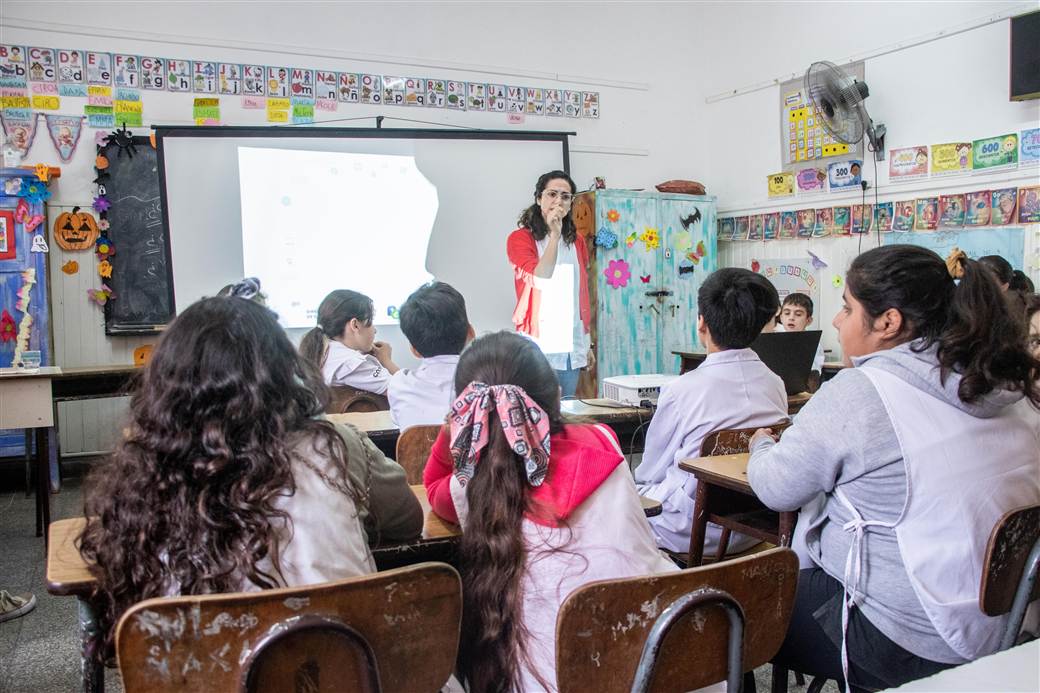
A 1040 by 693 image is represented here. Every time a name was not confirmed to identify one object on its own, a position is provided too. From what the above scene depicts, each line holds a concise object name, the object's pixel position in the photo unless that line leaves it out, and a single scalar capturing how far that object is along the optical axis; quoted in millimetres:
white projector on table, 2945
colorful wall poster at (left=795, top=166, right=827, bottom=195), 5551
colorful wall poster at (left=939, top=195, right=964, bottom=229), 4715
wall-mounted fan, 4871
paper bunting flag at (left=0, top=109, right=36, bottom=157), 4531
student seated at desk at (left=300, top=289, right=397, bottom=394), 3238
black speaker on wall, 4160
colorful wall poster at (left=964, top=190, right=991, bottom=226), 4570
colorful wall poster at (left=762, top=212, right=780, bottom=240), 5900
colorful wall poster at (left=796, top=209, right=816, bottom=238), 5598
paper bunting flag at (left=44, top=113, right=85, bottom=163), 4602
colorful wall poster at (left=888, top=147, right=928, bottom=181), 4934
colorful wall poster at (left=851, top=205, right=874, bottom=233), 5242
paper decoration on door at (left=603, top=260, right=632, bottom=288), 5770
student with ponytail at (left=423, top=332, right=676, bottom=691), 1220
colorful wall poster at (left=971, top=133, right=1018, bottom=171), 4461
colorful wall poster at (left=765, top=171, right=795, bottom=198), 5793
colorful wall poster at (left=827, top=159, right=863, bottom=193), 5309
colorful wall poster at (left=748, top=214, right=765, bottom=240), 6031
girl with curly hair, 1086
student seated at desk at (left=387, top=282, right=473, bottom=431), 2482
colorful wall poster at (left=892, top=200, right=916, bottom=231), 4984
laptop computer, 2957
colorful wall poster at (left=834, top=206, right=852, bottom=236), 5352
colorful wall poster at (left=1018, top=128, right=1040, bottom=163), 4340
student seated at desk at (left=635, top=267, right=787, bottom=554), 2217
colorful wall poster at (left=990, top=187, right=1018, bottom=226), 4438
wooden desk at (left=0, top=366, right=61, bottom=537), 3104
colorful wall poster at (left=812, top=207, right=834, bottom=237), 5465
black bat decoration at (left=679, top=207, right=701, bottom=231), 6059
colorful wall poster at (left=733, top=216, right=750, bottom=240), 6184
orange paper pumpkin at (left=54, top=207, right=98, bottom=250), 4602
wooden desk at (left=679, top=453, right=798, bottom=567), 1913
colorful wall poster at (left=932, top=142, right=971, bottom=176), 4699
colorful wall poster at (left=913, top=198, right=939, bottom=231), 4852
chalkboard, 4680
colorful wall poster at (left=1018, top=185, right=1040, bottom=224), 4336
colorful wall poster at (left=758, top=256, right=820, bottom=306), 5613
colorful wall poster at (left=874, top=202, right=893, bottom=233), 5125
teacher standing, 4266
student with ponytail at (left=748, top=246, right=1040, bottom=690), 1323
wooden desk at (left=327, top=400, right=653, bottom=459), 2553
